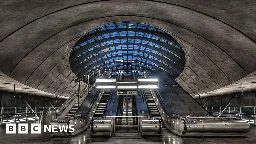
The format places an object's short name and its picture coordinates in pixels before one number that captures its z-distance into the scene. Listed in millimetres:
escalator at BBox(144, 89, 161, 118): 19627
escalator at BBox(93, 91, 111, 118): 20034
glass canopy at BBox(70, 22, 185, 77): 31641
